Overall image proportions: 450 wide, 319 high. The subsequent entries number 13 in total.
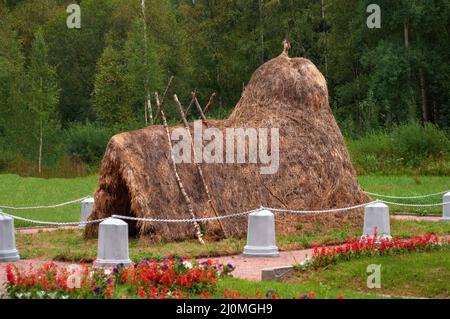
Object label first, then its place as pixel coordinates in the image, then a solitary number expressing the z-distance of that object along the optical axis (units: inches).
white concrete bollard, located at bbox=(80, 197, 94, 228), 838.5
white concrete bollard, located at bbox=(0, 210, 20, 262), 620.1
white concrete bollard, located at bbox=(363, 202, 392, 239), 691.4
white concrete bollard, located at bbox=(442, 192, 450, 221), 851.4
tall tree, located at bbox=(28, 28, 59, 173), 1708.9
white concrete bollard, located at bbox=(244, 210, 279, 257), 636.7
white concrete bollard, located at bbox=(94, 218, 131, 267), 574.2
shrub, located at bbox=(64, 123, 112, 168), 1809.8
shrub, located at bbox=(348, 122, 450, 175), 1385.3
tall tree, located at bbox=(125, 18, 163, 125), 1865.2
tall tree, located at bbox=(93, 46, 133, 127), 2112.5
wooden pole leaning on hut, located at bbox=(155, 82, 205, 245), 695.7
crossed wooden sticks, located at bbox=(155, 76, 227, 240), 701.3
